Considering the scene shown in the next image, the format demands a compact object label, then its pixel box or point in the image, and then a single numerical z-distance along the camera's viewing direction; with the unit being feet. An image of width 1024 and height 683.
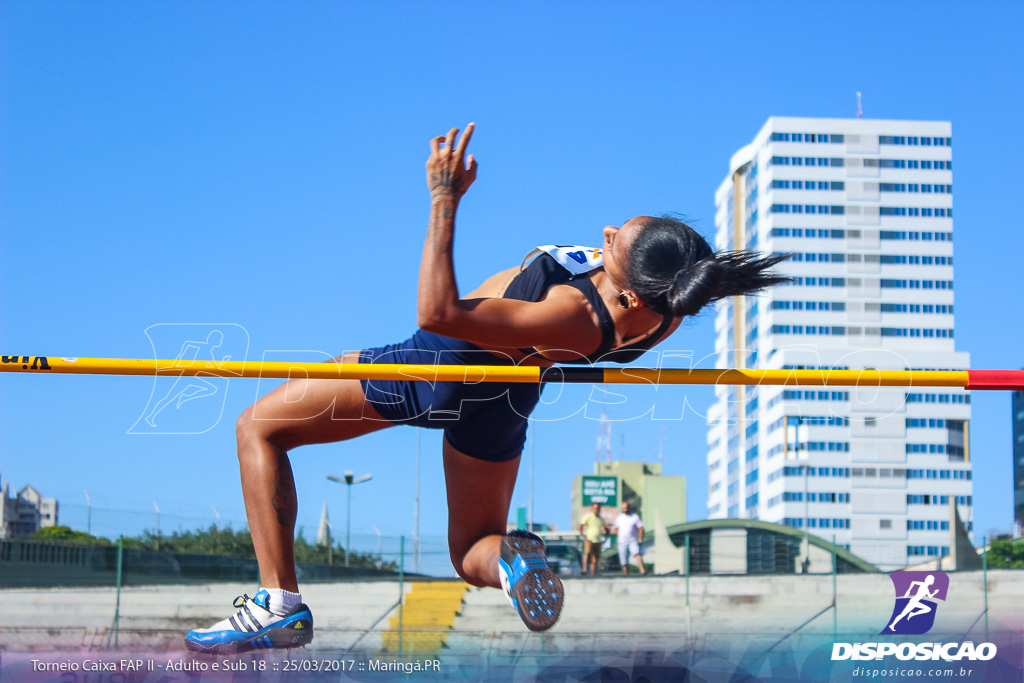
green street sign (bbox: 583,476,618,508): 202.02
